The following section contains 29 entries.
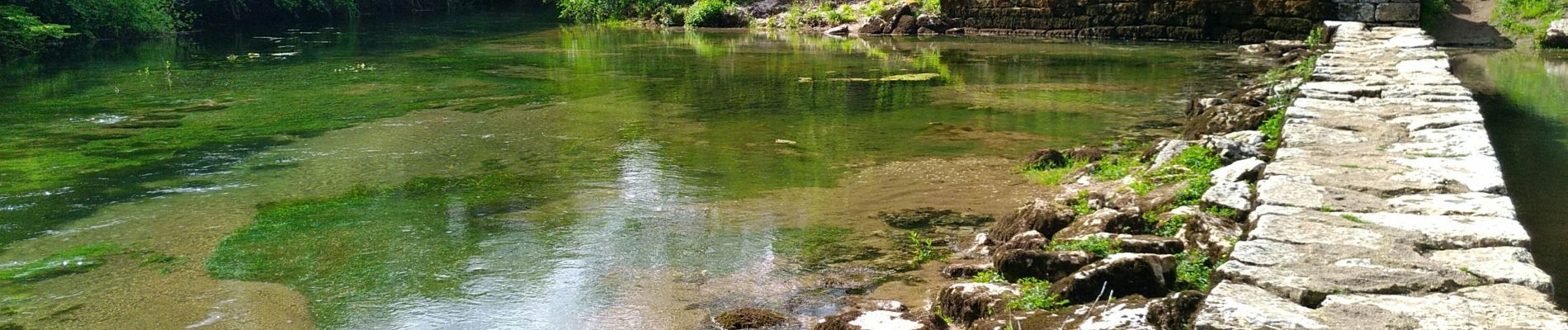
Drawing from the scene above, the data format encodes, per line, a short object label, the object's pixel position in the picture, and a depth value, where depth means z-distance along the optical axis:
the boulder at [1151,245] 4.79
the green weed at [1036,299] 4.34
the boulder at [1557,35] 15.95
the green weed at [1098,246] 4.96
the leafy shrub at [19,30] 20.88
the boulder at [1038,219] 5.78
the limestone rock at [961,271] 5.43
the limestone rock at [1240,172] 5.59
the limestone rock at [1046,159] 8.01
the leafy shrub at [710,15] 28.45
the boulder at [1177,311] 3.55
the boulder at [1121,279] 4.18
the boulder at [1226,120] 8.18
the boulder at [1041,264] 4.73
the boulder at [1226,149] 6.64
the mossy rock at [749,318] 4.76
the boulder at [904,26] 23.86
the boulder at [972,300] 4.52
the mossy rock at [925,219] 6.59
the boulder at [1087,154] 8.18
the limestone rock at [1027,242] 5.43
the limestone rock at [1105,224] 5.41
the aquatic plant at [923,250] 5.83
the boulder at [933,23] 23.58
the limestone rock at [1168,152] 7.17
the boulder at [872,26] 24.30
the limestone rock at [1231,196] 5.14
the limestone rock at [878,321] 4.54
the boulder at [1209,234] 4.61
